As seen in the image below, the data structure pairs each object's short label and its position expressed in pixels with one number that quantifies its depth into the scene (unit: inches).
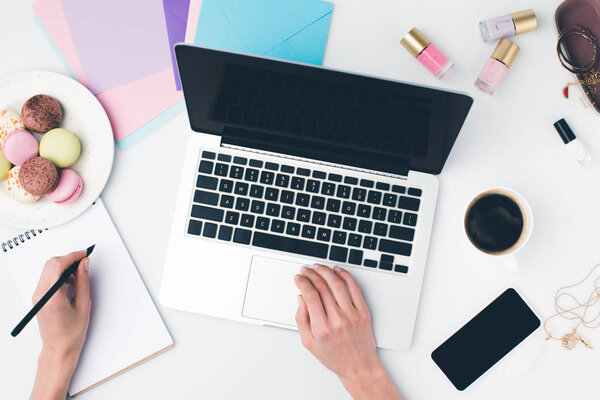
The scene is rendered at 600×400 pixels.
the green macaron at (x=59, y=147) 30.3
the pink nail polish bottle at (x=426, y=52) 31.1
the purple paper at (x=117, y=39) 32.5
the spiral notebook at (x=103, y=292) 31.3
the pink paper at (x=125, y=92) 32.3
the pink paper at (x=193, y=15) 32.7
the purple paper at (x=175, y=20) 32.7
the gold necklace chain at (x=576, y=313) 31.4
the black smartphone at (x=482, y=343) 31.2
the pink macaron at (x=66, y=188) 30.0
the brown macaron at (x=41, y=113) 30.3
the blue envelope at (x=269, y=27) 32.5
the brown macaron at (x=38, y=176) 29.2
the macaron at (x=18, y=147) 30.0
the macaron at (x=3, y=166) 30.5
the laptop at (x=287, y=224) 30.3
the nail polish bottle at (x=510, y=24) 31.4
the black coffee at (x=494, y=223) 29.8
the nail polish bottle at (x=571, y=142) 31.3
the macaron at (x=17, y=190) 30.3
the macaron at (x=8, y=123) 30.8
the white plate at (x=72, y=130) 31.0
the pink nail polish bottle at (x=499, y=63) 31.0
